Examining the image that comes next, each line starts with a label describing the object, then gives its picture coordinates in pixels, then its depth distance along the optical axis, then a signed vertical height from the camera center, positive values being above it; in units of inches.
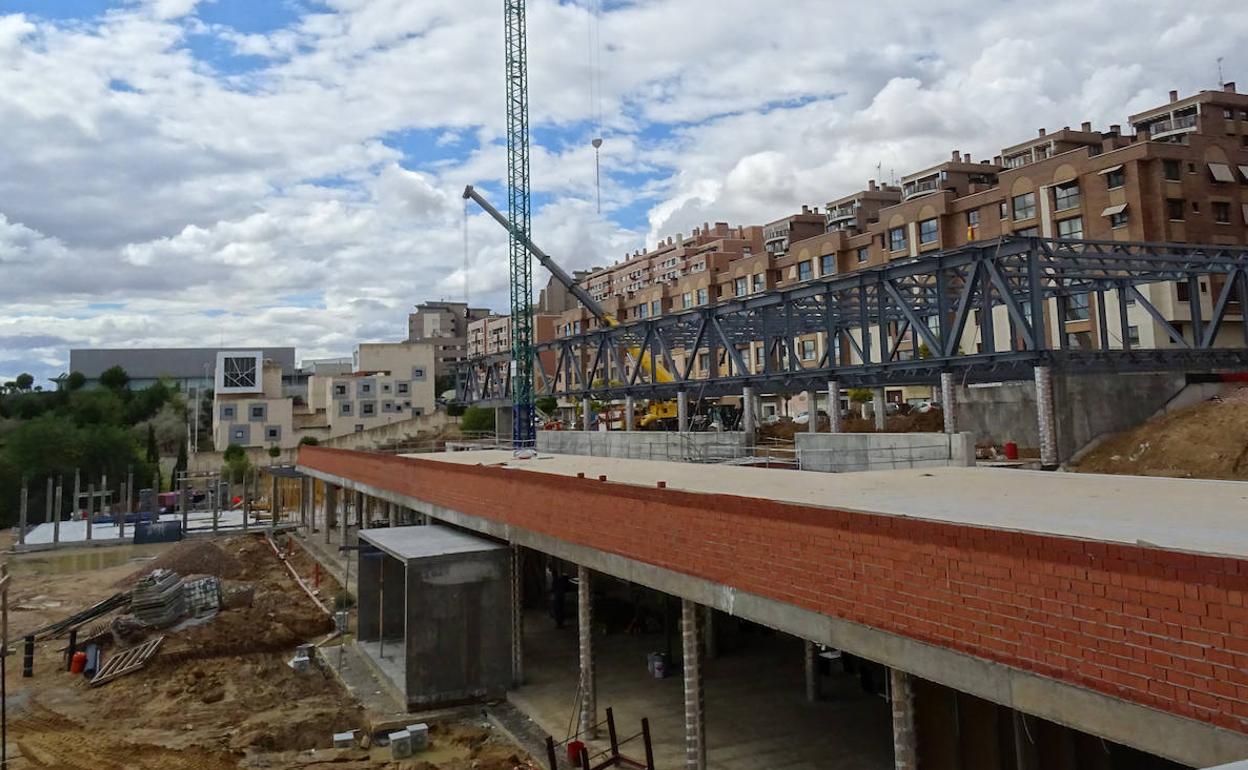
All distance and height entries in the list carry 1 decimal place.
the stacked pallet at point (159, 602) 1010.7 -215.5
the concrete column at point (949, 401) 1125.1 +29.8
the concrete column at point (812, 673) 608.1 -196.5
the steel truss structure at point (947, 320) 1119.0 +223.4
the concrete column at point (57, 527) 1786.4 -198.1
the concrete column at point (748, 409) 1621.6 +35.5
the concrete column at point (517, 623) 707.4 -176.6
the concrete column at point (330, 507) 1630.2 -155.2
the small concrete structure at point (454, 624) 674.2 -169.7
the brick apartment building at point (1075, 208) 1776.6 +573.4
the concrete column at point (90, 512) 1837.6 -170.2
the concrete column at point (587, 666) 573.0 -176.8
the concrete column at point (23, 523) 1787.6 -185.3
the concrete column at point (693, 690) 444.8 -154.6
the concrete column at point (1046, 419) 971.3 +0.2
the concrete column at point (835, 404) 1401.3 +36.5
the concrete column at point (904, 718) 324.8 -124.6
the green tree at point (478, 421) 2818.7 +42.0
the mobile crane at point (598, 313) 2357.3 +440.9
